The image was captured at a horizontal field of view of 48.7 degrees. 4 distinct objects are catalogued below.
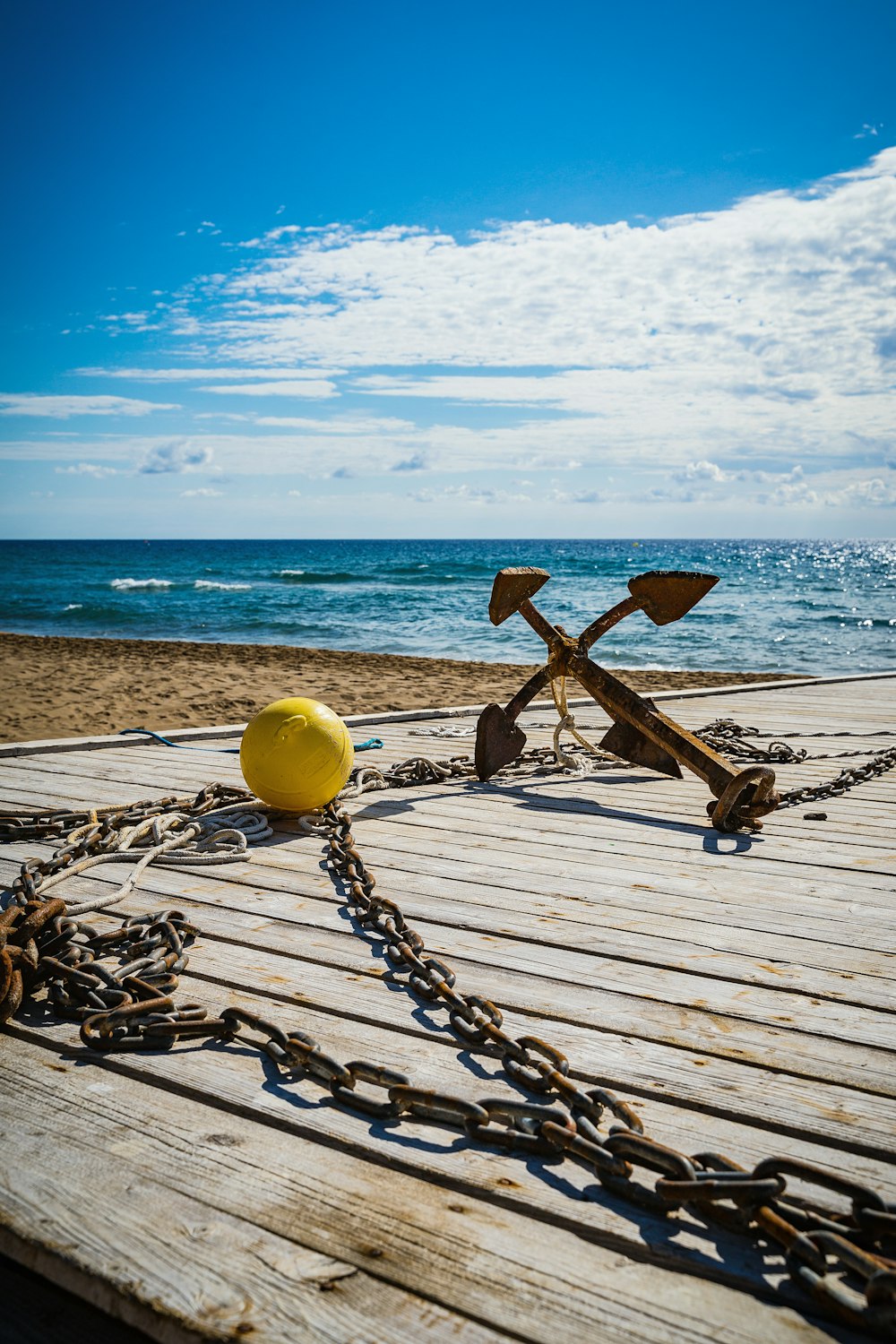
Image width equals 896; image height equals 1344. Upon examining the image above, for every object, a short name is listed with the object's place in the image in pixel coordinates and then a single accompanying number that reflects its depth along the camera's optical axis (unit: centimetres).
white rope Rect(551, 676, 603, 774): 472
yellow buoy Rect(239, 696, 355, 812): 381
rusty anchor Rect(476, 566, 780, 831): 380
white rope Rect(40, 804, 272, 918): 329
